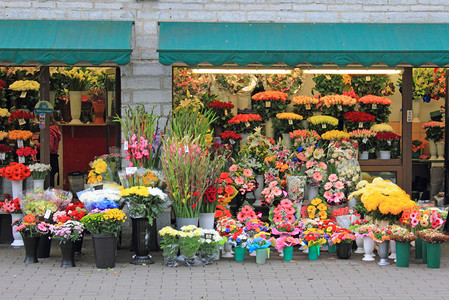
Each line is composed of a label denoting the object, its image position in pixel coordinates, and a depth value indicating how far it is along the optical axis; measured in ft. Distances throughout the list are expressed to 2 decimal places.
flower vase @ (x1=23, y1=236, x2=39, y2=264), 32.19
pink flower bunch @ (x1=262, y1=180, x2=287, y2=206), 35.68
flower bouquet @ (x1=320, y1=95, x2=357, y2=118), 40.32
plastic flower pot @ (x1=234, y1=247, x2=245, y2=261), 32.83
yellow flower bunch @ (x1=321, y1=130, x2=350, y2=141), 39.52
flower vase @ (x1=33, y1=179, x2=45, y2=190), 37.73
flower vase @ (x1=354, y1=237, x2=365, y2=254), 34.35
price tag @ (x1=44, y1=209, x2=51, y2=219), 32.12
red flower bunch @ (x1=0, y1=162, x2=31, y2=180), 36.60
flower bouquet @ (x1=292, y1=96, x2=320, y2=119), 40.70
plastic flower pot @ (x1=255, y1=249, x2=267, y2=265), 32.30
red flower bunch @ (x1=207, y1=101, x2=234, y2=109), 40.75
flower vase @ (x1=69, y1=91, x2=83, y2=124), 40.91
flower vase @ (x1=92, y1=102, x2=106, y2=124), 40.83
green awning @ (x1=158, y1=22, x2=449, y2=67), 34.81
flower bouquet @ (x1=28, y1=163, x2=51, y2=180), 37.55
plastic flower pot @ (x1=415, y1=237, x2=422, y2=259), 32.91
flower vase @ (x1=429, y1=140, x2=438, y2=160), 44.91
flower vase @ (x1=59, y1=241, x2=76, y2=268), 31.73
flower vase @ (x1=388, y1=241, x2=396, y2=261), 33.17
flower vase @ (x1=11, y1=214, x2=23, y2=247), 36.14
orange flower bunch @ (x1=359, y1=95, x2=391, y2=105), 40.22
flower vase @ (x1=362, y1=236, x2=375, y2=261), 32.71
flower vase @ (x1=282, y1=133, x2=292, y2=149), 40.11
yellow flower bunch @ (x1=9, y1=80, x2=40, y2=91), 39.06
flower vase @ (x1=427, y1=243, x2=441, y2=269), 31.35
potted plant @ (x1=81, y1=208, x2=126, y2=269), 30.68
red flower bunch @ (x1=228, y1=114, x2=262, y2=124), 40.09
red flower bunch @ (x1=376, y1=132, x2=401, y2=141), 39.58
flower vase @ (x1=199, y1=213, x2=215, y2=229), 33.53
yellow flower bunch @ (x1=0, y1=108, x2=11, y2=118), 39.13
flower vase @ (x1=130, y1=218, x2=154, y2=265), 32.09
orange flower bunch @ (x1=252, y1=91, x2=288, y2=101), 40.50
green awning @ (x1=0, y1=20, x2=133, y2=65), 33.91
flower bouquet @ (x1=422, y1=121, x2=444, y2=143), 44.21
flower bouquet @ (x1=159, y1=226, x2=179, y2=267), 31.35
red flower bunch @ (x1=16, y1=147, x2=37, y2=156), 38.31
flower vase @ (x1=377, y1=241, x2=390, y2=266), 32.22
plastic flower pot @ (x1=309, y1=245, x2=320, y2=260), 33.01
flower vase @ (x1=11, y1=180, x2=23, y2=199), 37.14
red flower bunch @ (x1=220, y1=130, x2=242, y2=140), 39.65
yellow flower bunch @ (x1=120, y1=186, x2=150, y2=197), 31.32
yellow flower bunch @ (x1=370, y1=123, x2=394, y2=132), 40.01
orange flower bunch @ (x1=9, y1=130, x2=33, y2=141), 38.70
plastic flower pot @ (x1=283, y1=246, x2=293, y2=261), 32.89
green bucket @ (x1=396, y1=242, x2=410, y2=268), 31.58
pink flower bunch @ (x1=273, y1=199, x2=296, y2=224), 34.58
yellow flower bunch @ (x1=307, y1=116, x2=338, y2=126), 39.93
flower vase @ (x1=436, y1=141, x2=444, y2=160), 44.63
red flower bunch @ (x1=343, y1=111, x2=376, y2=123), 39.91
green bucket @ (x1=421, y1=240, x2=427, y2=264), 32.07
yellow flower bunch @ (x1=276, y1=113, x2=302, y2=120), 40.24
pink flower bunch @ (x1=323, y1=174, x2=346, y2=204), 35.91
